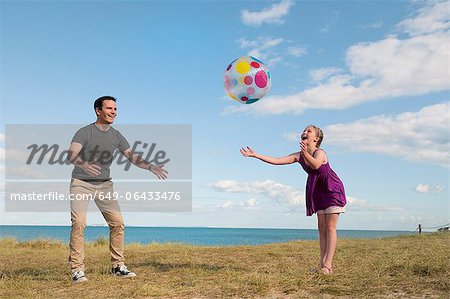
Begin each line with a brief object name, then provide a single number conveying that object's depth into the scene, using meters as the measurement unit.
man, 6.79
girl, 6.66
